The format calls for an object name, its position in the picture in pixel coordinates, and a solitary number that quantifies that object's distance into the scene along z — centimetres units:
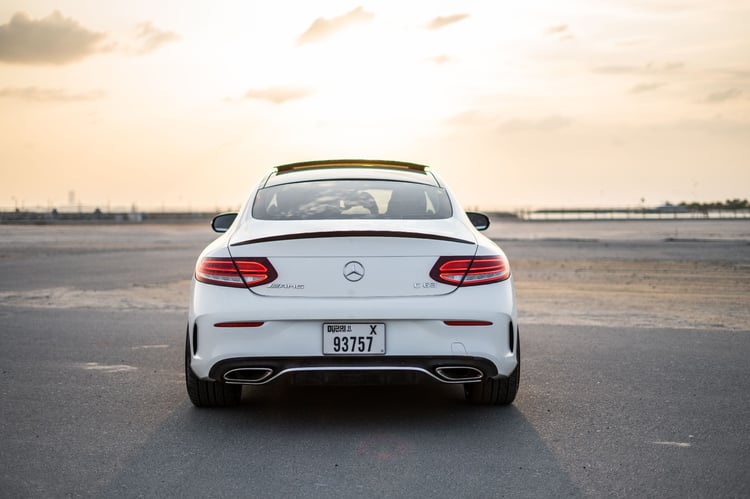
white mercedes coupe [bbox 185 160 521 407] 480
